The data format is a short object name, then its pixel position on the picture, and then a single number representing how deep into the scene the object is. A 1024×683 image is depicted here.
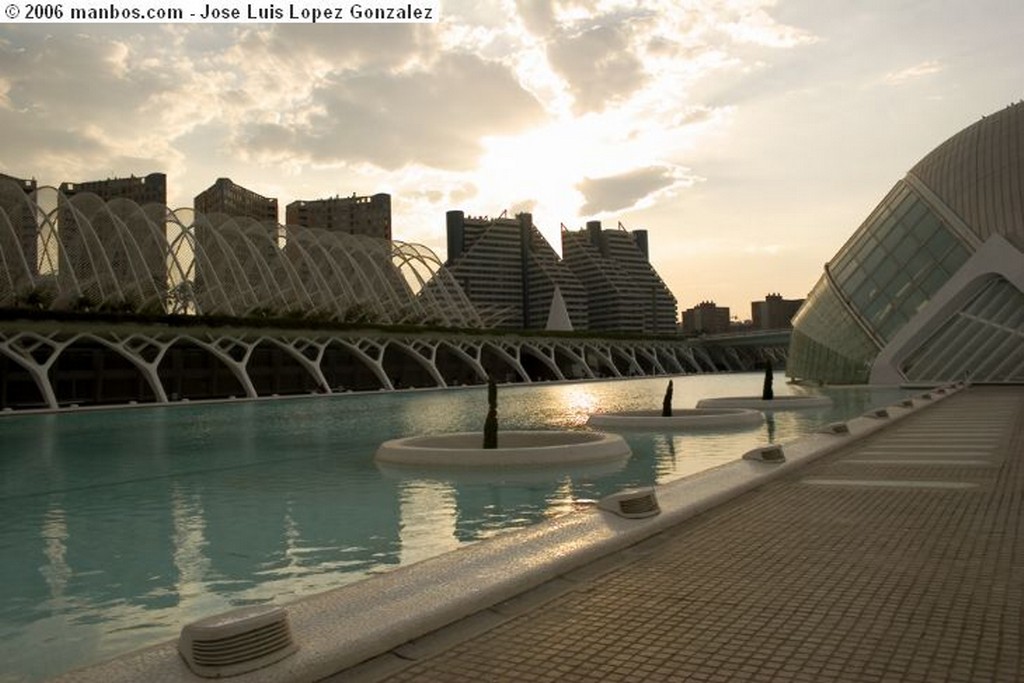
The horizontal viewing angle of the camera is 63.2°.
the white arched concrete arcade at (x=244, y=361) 50.53
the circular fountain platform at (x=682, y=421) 24.08
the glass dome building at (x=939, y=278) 41.16
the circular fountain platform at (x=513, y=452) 16.16
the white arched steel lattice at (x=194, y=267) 55.69
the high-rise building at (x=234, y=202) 120.50
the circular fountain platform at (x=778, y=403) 32.06
